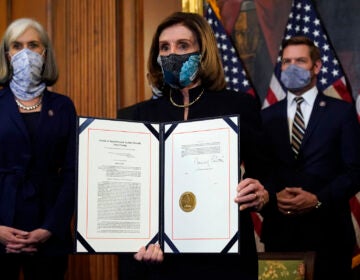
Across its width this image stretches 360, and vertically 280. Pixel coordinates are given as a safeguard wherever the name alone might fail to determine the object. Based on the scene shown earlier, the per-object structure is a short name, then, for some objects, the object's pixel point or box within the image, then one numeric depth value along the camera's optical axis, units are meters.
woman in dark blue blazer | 3.31
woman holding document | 2.61
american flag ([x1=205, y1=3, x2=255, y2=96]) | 4.86
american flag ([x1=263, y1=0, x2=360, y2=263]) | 4.56
